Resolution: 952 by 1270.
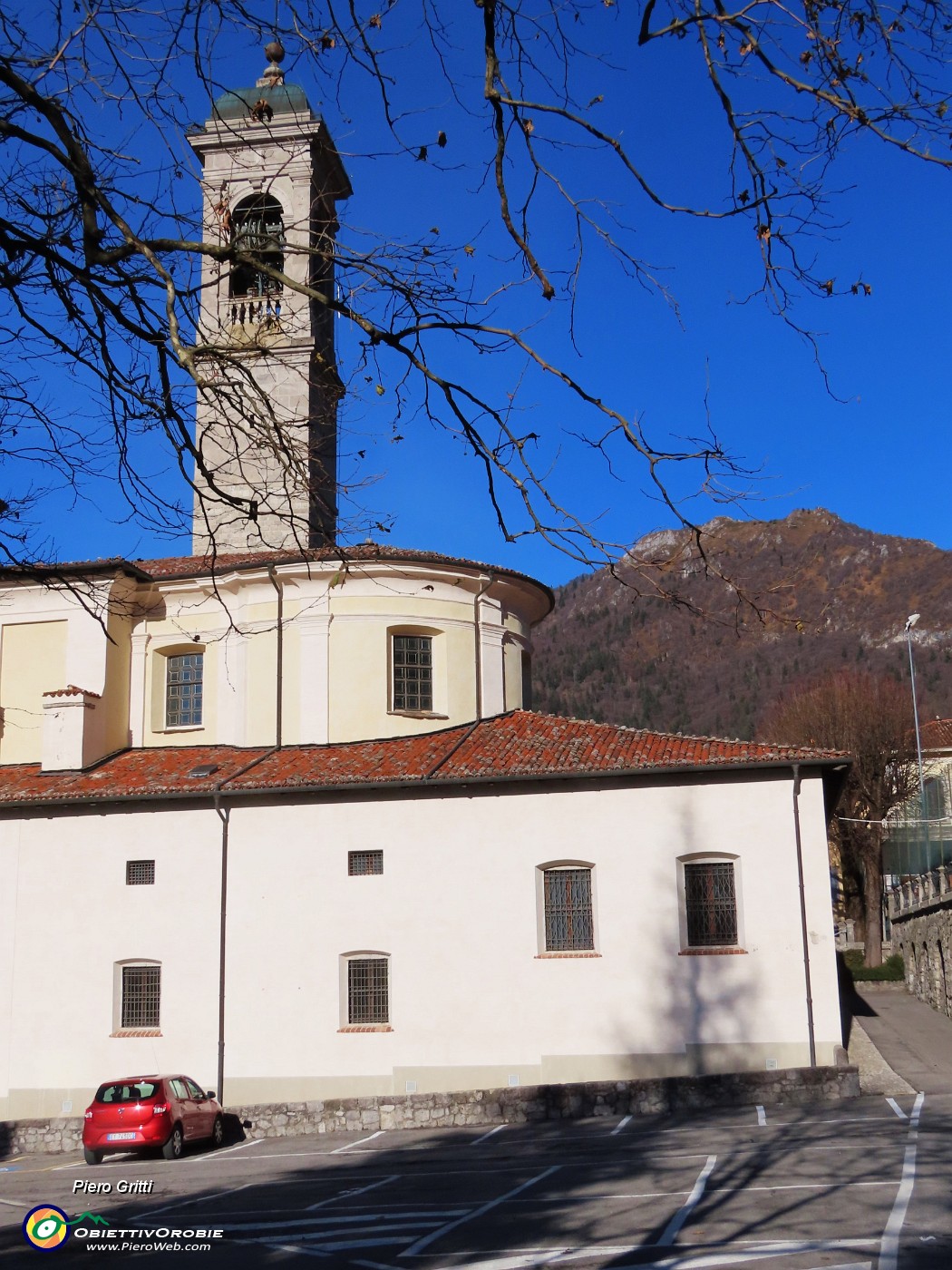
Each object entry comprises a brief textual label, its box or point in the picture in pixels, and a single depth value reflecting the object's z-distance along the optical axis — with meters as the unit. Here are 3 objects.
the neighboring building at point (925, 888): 34.97
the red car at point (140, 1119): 18.42
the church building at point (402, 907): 21.41
